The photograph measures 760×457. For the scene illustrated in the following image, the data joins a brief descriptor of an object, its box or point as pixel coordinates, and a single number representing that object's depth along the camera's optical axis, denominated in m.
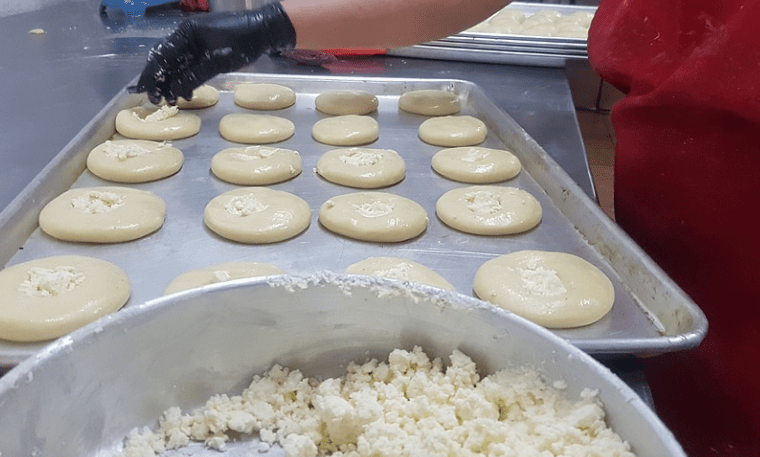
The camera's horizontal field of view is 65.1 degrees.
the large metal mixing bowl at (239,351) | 0.56
